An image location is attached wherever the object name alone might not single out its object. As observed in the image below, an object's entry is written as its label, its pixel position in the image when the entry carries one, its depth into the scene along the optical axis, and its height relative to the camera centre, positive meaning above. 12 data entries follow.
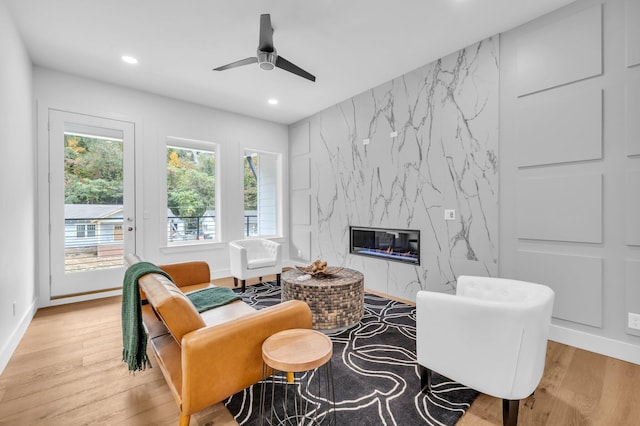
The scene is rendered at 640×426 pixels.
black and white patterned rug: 1.63 -1.17
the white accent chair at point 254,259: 3.98 -0.73
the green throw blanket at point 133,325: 1.73 -0.71
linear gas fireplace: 3.69 -0.47
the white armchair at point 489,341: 1.42 -0.70
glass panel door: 3.59 +0.13
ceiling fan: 2.50 +1.43
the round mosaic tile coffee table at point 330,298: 2.64 -0.83
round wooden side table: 1.35 -1.16
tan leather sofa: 1.36 -0.68
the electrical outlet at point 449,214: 3.26 -0.04
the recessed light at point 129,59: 3.24 +1.74
